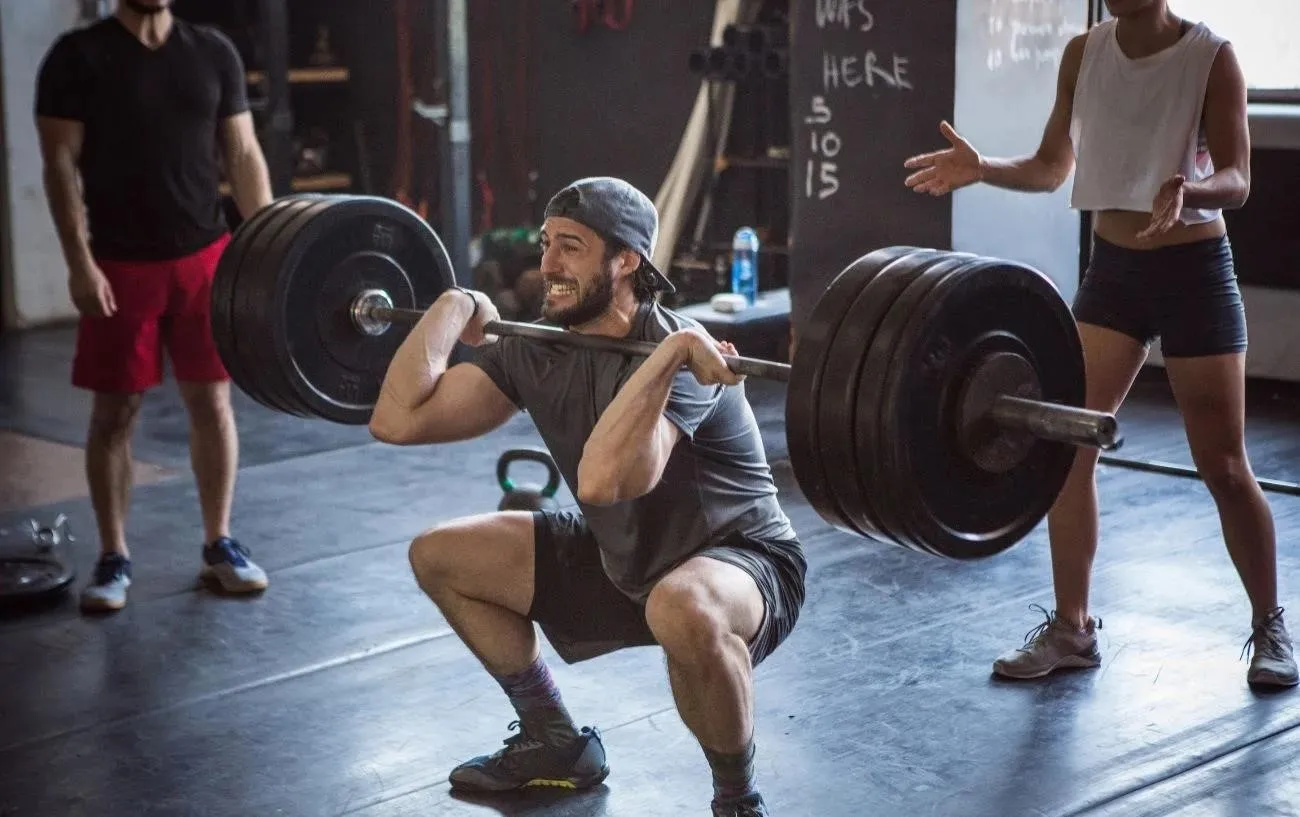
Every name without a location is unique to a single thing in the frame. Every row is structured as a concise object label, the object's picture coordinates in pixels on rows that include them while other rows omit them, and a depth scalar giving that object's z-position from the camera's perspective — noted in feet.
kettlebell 12.67
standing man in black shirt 11.32
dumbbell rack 21.08
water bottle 19.19
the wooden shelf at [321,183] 24.38
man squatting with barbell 7.25
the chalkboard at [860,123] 15.94
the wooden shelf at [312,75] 24.17
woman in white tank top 8.68
